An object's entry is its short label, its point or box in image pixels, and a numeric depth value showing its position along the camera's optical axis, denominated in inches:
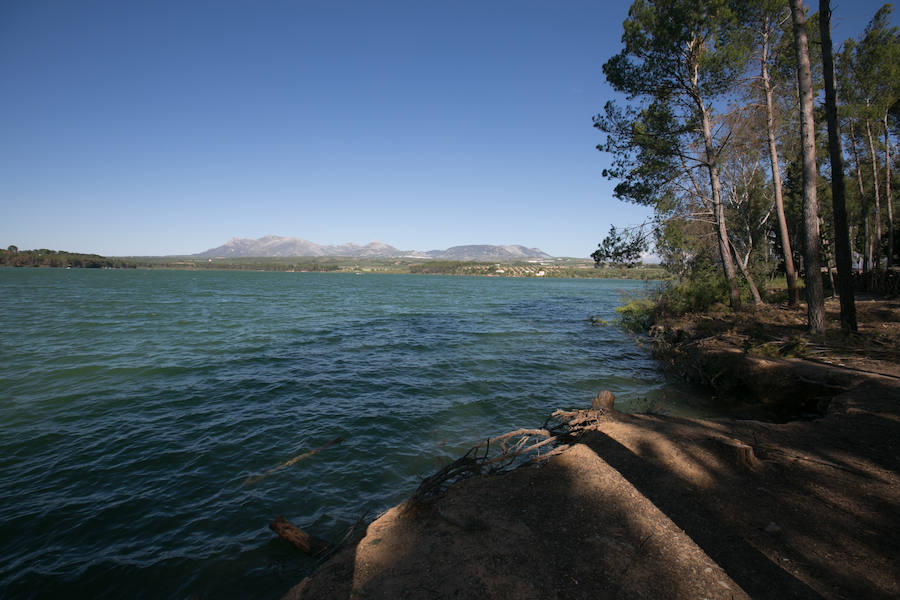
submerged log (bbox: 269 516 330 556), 204.5
